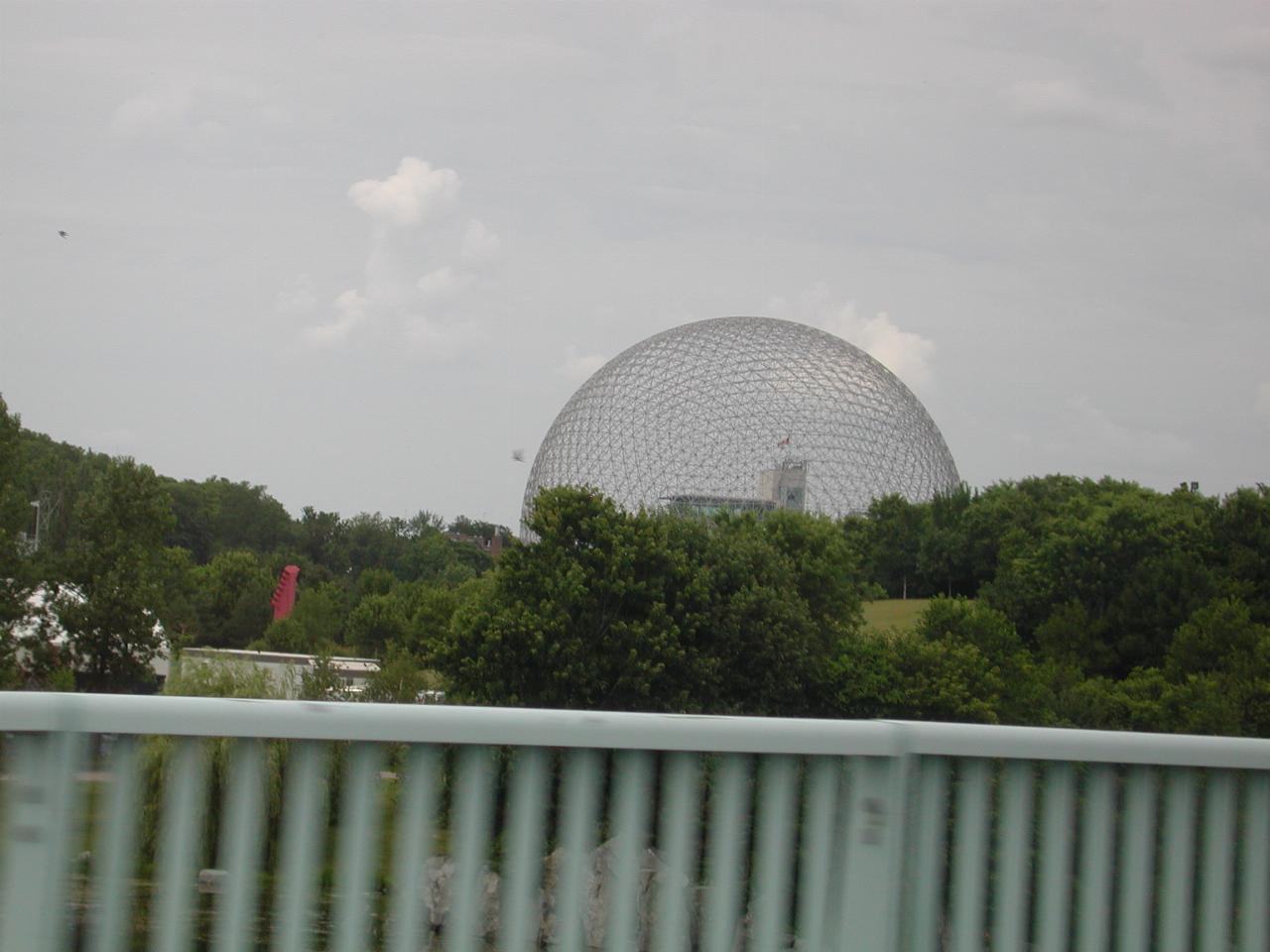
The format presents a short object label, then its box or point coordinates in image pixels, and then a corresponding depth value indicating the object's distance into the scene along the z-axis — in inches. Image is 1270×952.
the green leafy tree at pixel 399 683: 1218.0
